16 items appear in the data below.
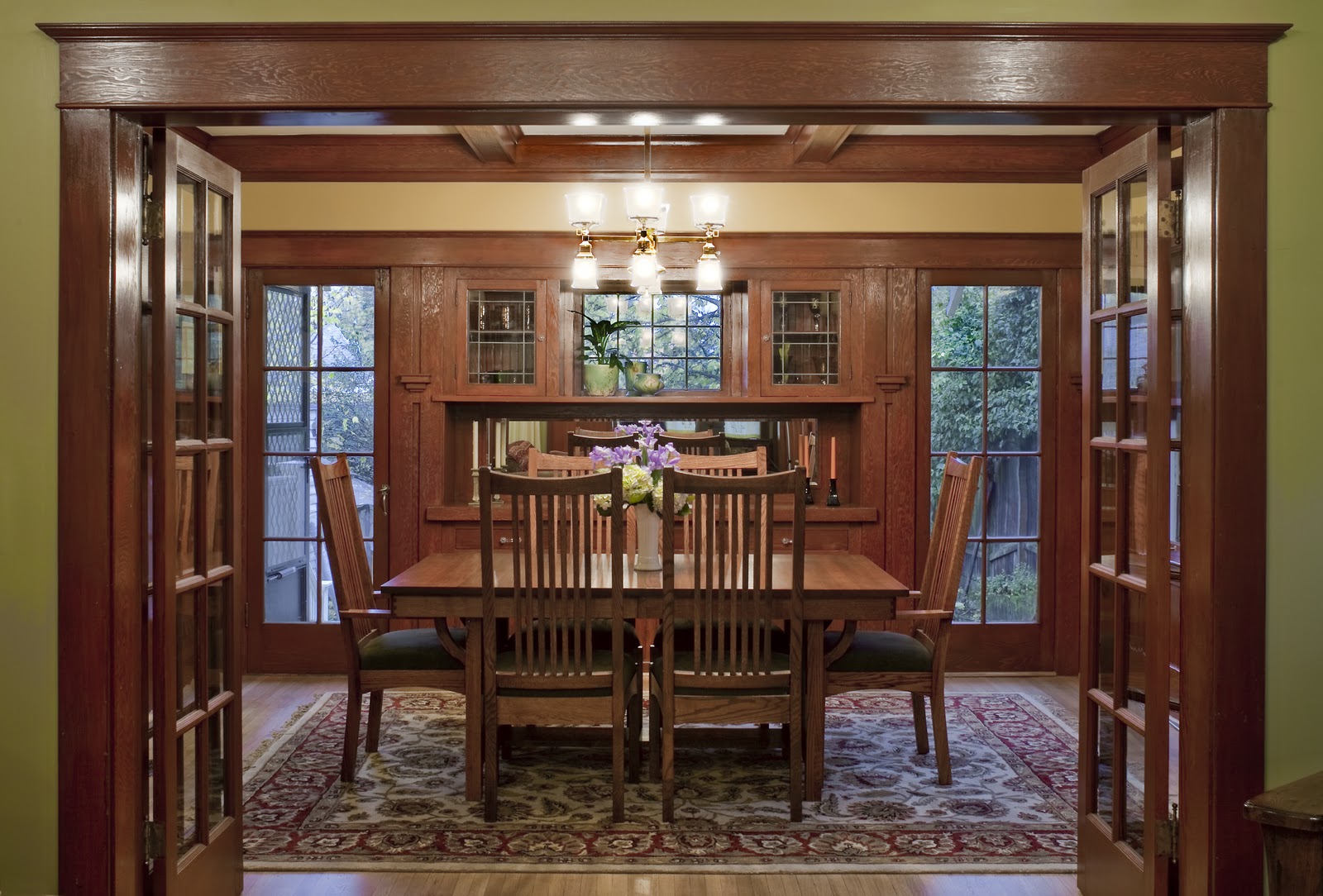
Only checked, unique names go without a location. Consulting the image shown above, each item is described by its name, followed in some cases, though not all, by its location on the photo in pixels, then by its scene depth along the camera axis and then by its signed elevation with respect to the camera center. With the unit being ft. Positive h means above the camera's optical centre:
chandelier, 12.98 +2.46
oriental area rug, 10.85 -3.96
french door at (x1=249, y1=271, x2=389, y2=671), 18.31 +0.08
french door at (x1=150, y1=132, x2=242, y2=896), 8.51 -0.73
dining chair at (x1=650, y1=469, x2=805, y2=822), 11.40 -2.29
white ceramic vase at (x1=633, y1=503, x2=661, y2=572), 13.26 -1.16
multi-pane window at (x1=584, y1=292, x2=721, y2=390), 19.02 +1.65
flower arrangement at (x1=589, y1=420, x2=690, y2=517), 12.91 -0.42
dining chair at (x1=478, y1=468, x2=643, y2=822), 11.34 -2.22
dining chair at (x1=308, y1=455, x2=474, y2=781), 12.56 -2.37
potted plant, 18.54 +1.25
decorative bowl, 18.58 +0.84
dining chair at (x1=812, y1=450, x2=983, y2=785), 12.57 -2.40
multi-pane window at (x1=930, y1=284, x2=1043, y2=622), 18.56 +0.21
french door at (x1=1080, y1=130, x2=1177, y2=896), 8.54 -0.78
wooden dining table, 11.92 -1.78
